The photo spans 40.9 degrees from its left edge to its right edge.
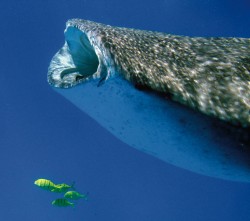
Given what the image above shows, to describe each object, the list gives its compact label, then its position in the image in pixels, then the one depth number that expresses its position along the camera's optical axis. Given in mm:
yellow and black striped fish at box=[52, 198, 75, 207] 9078
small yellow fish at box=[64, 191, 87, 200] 9547
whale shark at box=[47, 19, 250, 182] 2311
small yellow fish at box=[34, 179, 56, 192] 8922
